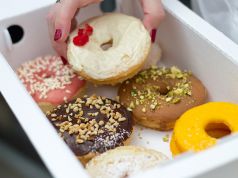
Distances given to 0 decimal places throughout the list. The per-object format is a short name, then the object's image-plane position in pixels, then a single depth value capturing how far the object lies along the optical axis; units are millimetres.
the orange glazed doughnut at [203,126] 828
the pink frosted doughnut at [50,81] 1022
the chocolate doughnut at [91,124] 882
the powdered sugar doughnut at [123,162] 791
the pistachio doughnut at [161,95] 958
